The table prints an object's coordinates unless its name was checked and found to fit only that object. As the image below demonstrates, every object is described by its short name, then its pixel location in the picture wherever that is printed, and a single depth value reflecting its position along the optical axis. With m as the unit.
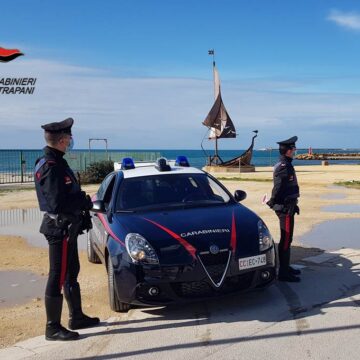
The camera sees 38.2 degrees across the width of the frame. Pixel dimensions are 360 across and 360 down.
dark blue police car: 5.02
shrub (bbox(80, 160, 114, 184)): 25.91
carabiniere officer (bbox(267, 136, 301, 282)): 6.51
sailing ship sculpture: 43.09
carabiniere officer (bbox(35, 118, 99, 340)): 4.52
